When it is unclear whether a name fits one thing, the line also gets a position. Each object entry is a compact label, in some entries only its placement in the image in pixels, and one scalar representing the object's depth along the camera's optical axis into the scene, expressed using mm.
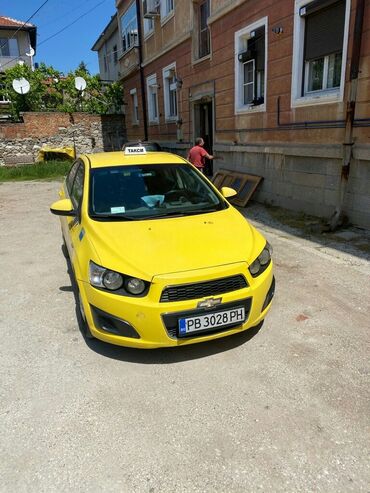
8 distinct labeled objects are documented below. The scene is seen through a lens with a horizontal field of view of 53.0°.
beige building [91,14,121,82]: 25009
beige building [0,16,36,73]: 35094
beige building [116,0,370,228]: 6223
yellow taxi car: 2779
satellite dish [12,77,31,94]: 21422
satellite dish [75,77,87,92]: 22641
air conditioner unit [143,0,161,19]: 14195
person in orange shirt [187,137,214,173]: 9880
